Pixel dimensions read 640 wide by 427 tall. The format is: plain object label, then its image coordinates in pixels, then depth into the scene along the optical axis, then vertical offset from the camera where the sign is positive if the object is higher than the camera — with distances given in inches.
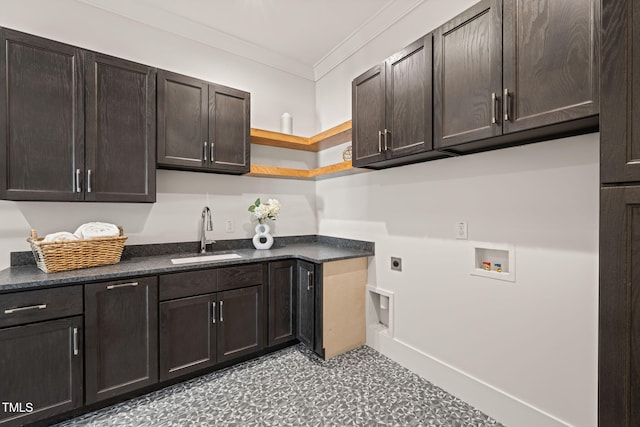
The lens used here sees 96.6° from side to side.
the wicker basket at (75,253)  69.6 -10.5
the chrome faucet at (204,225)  105.0 -5.3
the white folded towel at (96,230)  77.2 -5.1
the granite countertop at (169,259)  65.3 -15.0
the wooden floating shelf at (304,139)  109.6 +30.0
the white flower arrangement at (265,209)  112.9 +1.3
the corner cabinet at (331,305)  93.9 -32.0
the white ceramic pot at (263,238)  114.7 -10.4
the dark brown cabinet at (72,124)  69.1 +23.4
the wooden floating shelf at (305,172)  106.5 +16.3
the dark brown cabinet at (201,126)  89.7 +29.2
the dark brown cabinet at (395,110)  72.1 +29.0
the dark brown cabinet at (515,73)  47.3 +26.7
